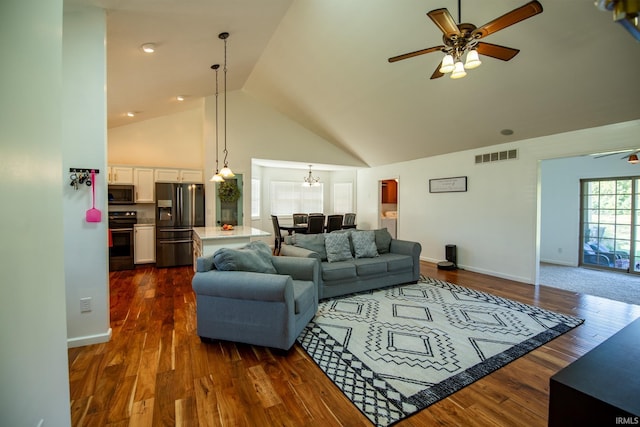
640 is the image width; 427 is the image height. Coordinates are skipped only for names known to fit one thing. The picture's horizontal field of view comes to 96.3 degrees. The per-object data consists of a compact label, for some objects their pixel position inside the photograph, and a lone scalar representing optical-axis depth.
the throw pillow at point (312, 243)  4.16
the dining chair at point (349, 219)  8.33
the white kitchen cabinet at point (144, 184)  5.93
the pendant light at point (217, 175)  4.48
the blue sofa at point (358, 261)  3.87
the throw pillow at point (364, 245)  4.44
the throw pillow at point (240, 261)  2.70
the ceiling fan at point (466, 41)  1.99
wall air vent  4.92
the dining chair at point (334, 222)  7.48
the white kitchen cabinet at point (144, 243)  5.92
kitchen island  3.89
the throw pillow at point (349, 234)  4.49
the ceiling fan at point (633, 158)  4.70
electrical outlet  2.72
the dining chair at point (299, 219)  8.24
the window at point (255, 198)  8.17
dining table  7.36
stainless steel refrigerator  5.82
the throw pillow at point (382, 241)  4.78
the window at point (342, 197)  9.33
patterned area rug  2.04
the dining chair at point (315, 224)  7.00
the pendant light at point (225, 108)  3.73
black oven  5.64
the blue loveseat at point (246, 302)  2.45
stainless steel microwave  5.69
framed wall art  5.71
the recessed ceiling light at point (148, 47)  3.37
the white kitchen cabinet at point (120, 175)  5.71
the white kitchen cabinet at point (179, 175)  6.07
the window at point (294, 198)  9.05
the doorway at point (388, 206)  7.85
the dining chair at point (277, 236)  7.46
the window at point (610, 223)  5.53
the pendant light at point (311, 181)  8.77
